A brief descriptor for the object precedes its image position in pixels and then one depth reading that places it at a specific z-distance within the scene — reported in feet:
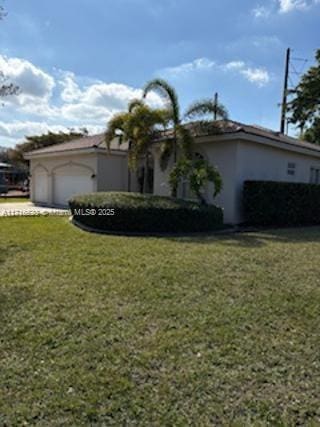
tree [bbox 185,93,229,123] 43.86
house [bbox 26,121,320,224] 42.83
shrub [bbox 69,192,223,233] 34.01
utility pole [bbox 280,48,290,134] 87.81
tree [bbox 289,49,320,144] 85.51
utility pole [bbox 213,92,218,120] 44.29
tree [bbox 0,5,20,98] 30.27
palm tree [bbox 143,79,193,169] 42.73
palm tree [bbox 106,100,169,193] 45.19
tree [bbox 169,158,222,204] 37.52
